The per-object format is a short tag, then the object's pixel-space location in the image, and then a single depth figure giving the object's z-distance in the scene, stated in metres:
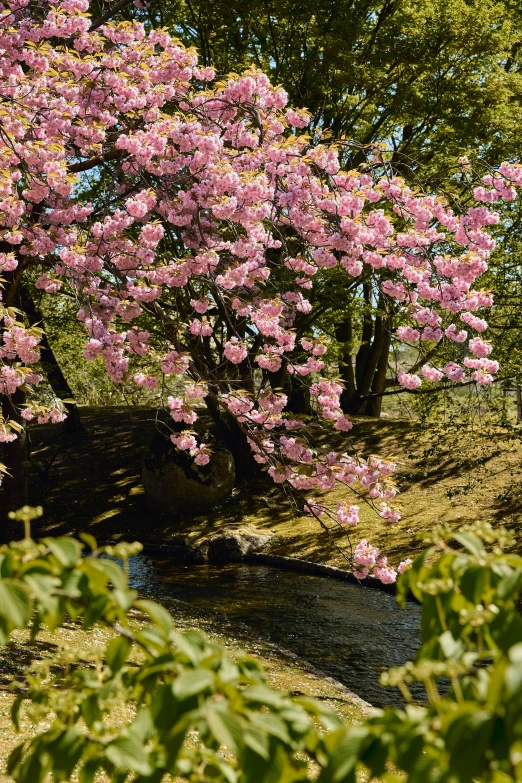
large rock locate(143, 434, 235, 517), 18.25
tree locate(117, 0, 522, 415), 15.81
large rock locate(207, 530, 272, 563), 15.75
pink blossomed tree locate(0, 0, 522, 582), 8.09
